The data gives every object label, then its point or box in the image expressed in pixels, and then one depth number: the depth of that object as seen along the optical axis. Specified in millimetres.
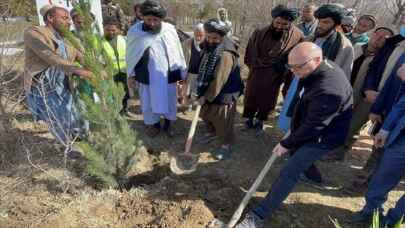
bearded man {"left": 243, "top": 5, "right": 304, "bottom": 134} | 3598
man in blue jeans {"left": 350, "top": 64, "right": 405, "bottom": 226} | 2449
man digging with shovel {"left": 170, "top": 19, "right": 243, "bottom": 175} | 3258
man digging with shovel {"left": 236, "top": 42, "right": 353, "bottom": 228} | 2252
